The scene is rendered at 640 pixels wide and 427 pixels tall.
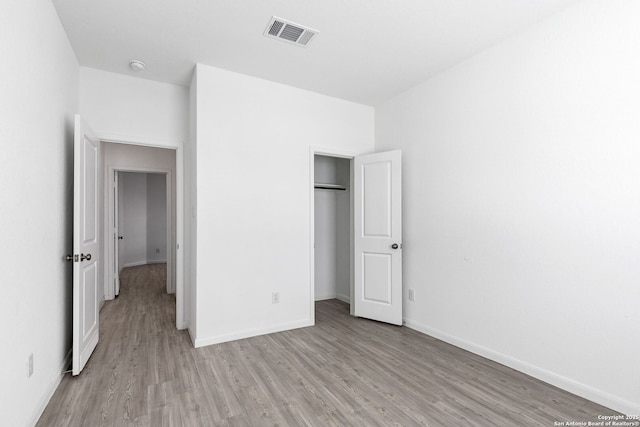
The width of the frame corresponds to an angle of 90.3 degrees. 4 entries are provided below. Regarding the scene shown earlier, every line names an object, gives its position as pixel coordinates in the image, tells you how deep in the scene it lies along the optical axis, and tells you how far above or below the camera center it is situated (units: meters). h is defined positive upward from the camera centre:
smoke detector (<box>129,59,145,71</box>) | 3.07 +1.46
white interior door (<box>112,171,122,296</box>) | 4.89 -0.41
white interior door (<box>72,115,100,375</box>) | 2.47 -0.29
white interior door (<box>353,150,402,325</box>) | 3.72 -0.28
